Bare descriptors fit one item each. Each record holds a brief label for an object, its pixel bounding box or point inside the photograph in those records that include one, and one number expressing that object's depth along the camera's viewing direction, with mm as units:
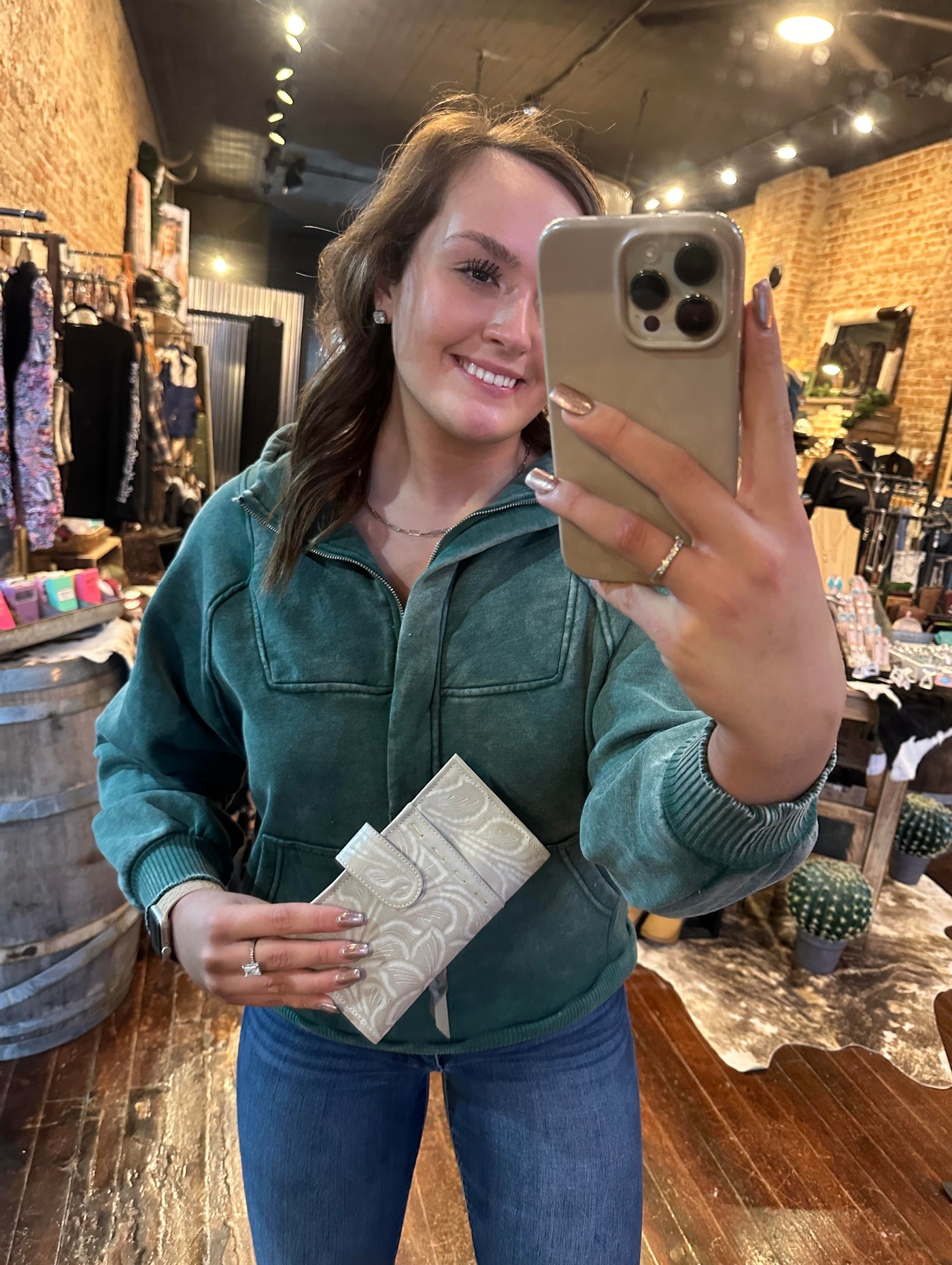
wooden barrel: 1703
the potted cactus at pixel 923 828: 2787
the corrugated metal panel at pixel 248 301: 6605
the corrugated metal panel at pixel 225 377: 5793
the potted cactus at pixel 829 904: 2311
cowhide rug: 2172
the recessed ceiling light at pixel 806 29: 3768
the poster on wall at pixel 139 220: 4781
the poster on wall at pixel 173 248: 5379
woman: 769
